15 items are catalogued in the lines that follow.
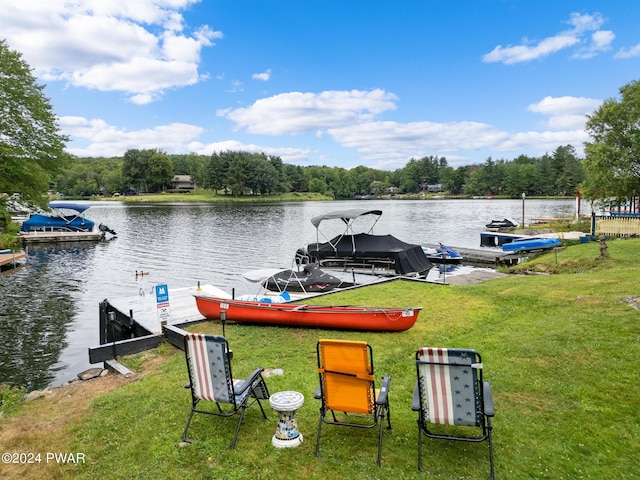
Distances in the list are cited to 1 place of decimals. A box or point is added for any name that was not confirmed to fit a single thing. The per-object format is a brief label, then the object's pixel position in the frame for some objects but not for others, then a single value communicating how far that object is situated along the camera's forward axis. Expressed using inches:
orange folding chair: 191.9
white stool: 199.0
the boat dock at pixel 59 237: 1695.4
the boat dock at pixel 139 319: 378.6
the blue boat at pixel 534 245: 1139.9
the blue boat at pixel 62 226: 1747.0
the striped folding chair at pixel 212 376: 206.4
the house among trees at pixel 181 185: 6092.5
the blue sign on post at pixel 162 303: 422.5
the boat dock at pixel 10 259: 1103.1
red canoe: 394.6
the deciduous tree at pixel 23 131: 951.0
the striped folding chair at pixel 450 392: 175.9
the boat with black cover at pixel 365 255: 854.5
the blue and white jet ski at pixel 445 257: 1095.0
